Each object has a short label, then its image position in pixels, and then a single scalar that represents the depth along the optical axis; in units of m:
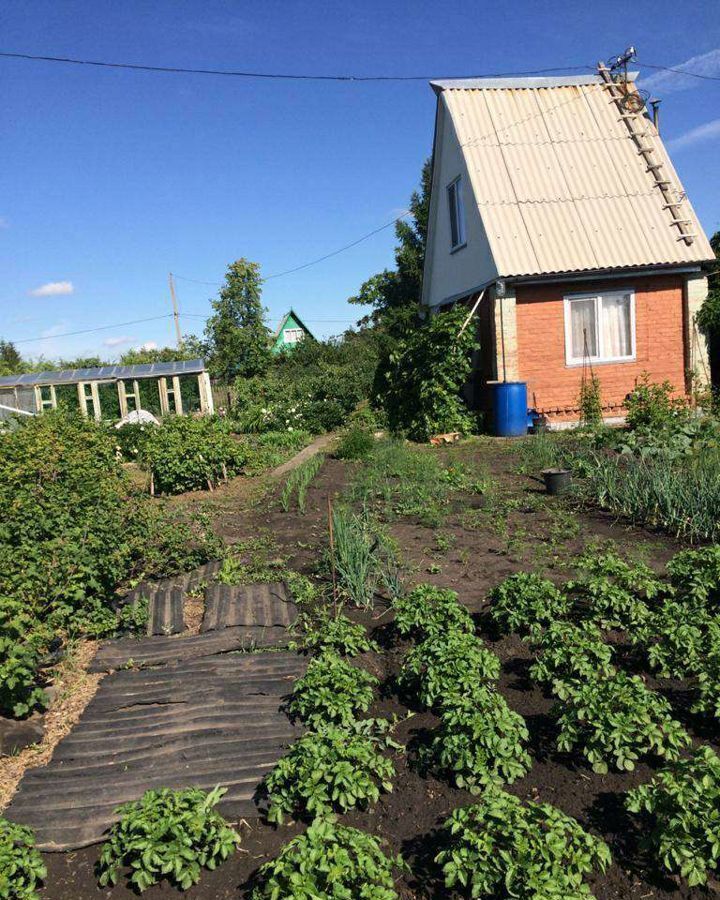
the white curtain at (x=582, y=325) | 13.24
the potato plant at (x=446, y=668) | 3.66
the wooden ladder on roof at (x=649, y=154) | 13.13
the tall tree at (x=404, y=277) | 28.34
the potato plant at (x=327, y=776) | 3.01
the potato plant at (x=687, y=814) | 2.53
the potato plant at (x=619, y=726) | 3.21
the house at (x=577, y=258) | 12.90
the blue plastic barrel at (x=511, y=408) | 12.45
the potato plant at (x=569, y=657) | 3.78
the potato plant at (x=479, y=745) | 3.18
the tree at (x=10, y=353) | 45.48
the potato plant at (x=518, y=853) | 2.37
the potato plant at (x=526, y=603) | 4.48
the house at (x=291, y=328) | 48.16
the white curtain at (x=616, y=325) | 13.27
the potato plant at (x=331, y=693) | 3.70
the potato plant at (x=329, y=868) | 2.34
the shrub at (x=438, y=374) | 12.92
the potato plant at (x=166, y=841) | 2.72
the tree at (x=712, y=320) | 12.99
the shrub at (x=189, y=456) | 9.83
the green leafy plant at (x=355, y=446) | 11.12
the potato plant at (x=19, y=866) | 2.62
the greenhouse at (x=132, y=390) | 17.84
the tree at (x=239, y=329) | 29.27
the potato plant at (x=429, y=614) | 4.38
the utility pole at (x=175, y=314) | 36.12
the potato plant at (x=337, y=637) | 4.46
